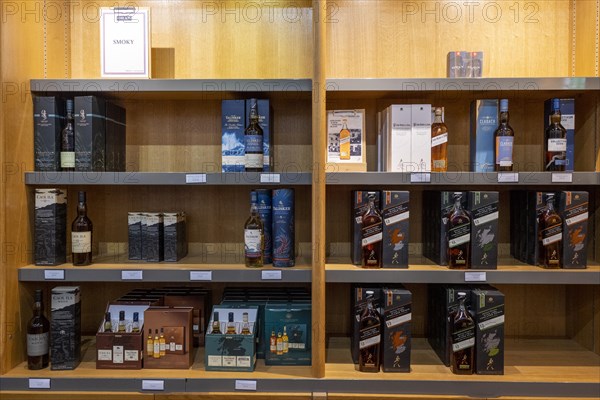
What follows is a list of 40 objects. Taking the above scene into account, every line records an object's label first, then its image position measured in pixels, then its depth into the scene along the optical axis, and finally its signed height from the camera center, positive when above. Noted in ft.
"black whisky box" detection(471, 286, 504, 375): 6.98 -2.17
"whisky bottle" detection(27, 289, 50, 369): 7.15 -2.32
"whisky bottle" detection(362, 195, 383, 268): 7.16 -0.79
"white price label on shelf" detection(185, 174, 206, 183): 7.09 +0.18
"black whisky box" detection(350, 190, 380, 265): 7.23 -0.39
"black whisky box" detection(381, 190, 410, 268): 7.13 -0.62
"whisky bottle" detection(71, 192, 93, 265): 7.30 -0.74
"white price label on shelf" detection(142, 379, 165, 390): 6.86 -2.91
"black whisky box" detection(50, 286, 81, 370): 7.14 -2.19
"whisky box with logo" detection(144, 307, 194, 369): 7.18 -2.23
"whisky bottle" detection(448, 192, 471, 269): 7.11 -0.76
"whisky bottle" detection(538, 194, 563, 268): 7.14 -0.72
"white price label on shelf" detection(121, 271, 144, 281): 7.12 -1.34
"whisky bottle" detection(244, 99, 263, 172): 7.26 +0.72
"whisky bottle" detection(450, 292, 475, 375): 6.98 -2.39
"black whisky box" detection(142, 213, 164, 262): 7.52 -0.77
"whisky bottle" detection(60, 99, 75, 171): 7.29 +0.71
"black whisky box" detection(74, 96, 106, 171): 7.23 +0.91
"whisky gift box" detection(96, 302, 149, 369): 7.18 -2.50
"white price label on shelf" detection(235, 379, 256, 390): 6.84 -2.92
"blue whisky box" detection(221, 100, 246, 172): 7.43 +0.80
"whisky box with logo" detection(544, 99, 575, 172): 7.39 +1.08
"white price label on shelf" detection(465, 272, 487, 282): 6.95 -1.33
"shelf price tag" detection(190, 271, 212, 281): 7.11 -1.33
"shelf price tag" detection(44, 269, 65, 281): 7.11 -1.31
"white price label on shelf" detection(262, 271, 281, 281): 7.07 -1.32
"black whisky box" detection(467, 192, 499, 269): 7.06 -0.62
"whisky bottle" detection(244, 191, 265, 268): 7.23 -0.83
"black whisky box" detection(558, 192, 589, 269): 7.12 -0.54
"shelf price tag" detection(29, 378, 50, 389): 6.86 -2.90
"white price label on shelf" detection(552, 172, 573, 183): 7.02 +0.18
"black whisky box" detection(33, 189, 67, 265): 7.27 -0.58
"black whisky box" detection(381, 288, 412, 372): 7.07 -2.17
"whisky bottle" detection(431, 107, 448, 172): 7.35 +0.74
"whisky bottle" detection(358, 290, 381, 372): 7.07 -2.36
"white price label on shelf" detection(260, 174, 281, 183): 7.06 +0.17
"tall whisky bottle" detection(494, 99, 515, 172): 7.18 +0.72
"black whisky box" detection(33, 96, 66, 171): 7.26 +0.92
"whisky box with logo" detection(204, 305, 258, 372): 7.03 -2.48
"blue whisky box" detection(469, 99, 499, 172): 7.34 +0.93
